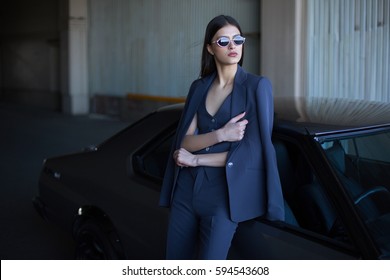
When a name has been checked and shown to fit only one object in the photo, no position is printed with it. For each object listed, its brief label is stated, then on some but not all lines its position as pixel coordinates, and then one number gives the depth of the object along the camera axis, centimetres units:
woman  225
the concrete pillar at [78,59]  1551
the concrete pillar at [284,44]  915
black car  225
